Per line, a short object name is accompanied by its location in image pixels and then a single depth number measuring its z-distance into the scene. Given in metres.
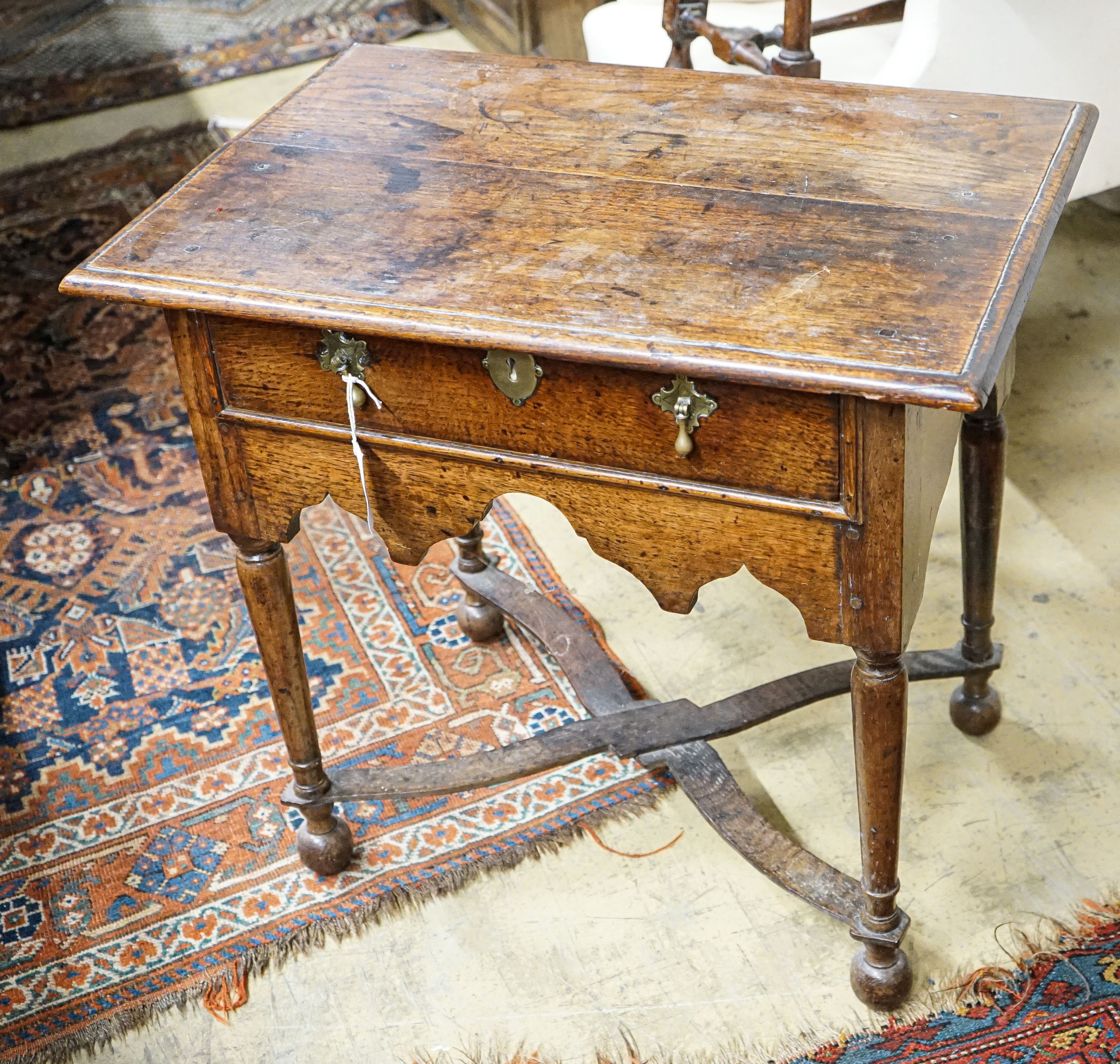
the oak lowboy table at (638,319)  1.26
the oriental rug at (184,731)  1.89
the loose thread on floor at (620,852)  1.96
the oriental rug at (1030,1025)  1.63
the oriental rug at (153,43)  4.74
